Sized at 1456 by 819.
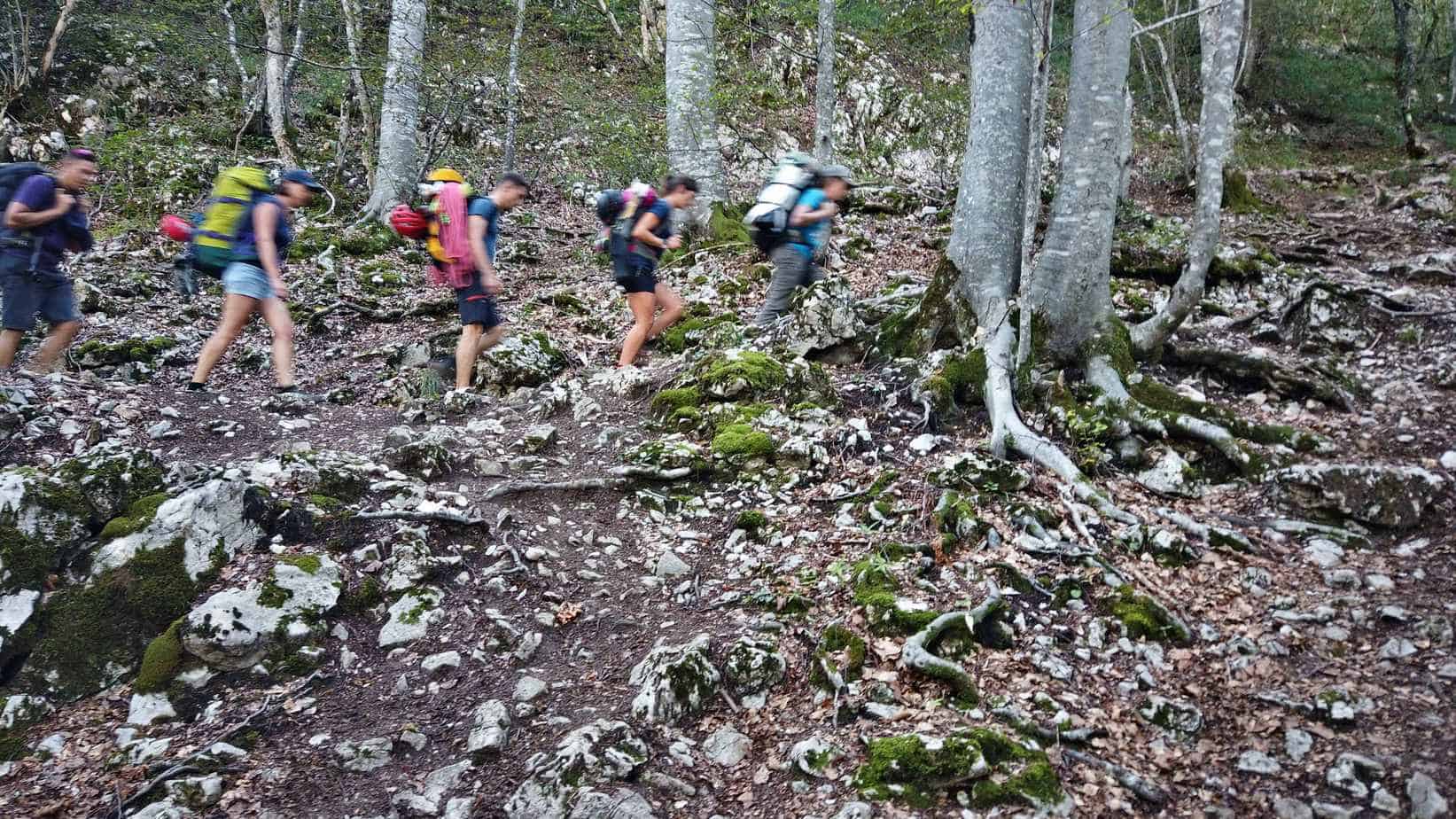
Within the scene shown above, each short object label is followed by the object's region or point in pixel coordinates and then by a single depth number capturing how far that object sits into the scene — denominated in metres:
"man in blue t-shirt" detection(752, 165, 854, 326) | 7.75
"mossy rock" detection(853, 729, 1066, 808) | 3.29
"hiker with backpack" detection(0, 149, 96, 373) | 6.31
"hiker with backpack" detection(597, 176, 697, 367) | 7.73
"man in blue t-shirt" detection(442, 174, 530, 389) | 7.31
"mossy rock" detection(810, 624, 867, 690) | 4.08
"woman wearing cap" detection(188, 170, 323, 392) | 6.73
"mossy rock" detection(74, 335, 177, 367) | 7.85
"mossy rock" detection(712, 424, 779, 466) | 6.16
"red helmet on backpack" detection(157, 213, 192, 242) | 6.61
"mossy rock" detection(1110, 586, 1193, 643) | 4.21
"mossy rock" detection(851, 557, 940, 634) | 4.31
